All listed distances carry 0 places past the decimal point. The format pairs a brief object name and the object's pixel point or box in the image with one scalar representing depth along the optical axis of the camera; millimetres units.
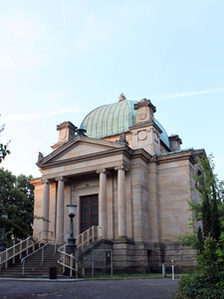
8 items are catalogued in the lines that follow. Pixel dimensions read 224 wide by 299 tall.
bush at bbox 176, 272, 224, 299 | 8688
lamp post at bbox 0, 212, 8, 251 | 22919
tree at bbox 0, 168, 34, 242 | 36750
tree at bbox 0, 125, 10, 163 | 6564
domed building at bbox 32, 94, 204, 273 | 23328
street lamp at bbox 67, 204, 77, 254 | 19469
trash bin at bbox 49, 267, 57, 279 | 17266
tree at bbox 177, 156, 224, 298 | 8969
